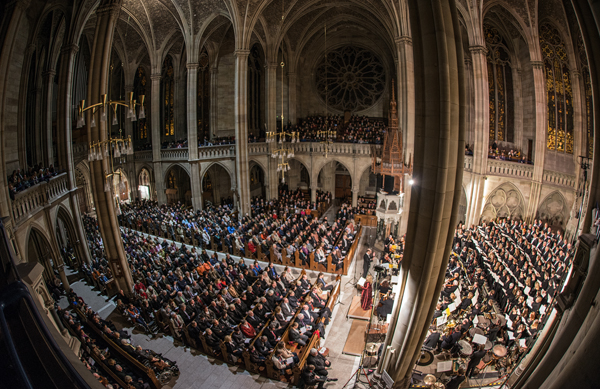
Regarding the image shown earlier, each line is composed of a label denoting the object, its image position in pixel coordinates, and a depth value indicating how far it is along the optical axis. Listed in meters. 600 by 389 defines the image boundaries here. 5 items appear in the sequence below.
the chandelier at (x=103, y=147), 9.75
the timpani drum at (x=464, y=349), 8.16
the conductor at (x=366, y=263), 13.48
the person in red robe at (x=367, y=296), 11.23
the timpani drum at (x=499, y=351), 7.63
